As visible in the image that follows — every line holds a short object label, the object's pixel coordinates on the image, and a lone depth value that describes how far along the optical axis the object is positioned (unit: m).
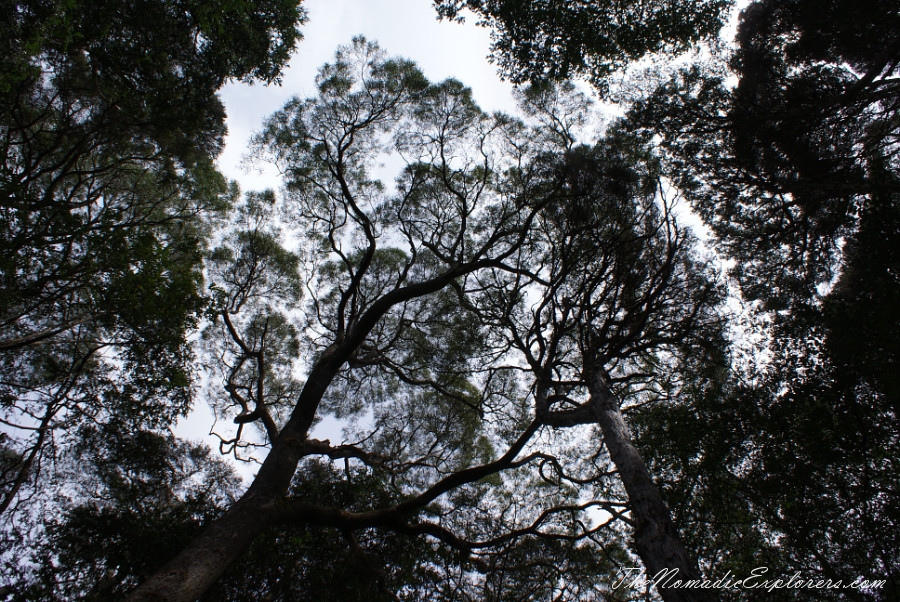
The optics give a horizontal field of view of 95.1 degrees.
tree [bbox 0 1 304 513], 4.96
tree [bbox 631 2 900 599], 4.92
